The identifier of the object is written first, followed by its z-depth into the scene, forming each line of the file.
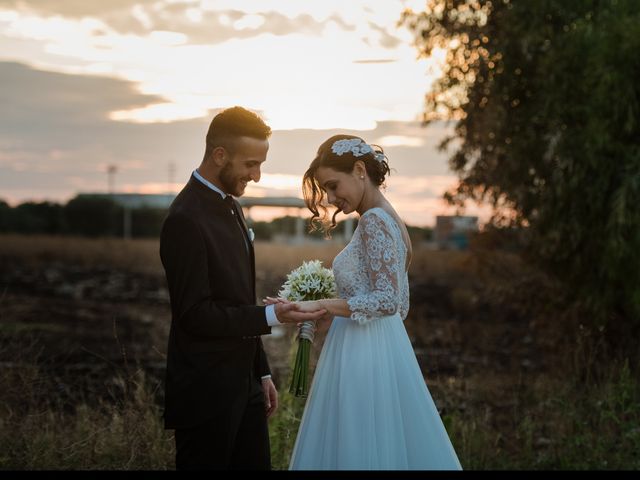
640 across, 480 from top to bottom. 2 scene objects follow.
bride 4.09
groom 3.74
